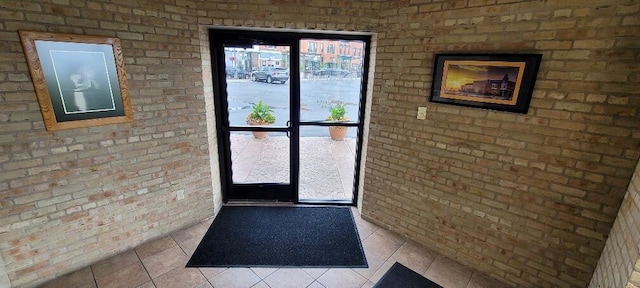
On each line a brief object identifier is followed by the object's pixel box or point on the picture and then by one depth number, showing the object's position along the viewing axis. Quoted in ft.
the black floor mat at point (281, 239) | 8.73
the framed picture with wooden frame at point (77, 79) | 6.56
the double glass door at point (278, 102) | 10.47
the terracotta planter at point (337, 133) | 13.97
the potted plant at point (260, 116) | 11.30
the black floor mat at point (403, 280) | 7.98
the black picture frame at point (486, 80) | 6.80
